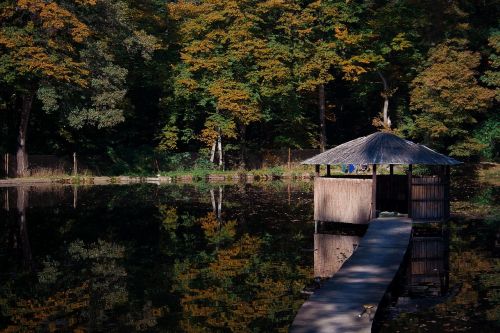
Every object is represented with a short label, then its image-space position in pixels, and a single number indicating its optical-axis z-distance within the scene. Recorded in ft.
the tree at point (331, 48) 189.16
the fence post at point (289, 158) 181.95
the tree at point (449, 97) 166.61
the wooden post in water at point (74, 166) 167.18
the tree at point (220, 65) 180.45
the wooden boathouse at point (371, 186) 77.15
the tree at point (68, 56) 148.56
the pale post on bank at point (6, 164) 163.22
